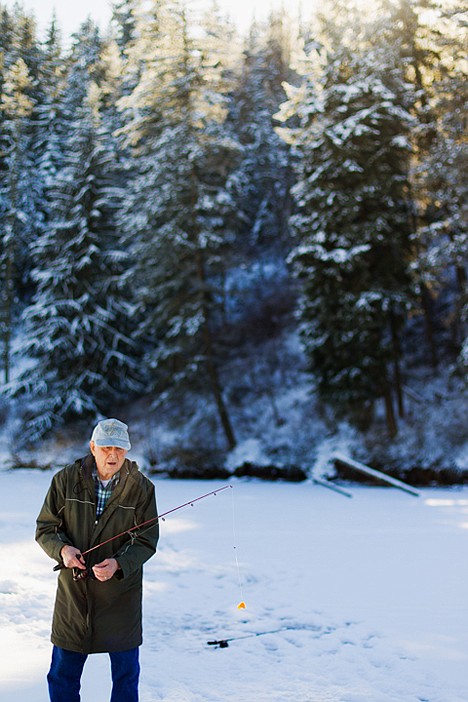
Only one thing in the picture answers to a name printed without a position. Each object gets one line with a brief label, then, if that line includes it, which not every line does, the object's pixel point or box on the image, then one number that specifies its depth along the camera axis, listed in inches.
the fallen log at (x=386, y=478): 576.4
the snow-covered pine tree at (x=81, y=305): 964.6
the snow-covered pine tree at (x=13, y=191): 1170.6
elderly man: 139.9
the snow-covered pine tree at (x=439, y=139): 640.4
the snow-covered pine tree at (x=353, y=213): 712.4
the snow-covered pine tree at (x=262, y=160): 1402.6
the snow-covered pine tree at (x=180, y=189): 821.9
